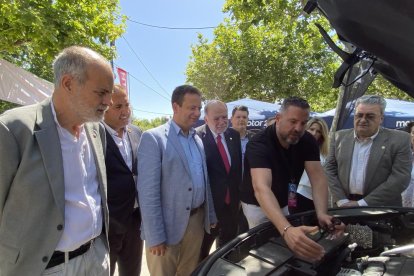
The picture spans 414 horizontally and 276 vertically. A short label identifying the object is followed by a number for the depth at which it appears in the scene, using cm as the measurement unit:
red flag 1043
